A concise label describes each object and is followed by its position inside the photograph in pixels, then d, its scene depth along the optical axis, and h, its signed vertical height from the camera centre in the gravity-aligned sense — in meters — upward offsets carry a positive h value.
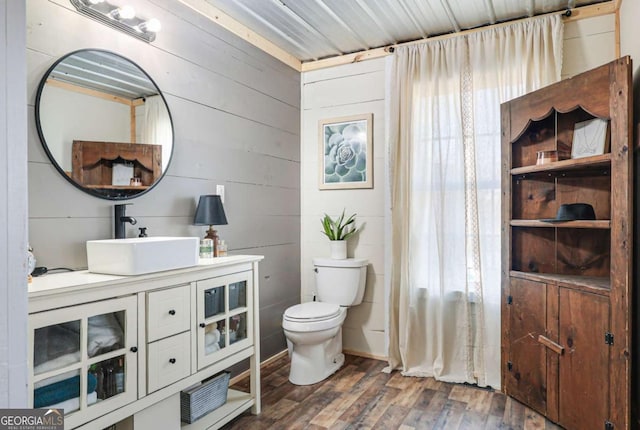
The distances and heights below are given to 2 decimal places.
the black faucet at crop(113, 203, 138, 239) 1.90 -0.03
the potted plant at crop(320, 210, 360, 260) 3.12 -0.14
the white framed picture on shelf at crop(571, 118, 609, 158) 2.01 +0.40
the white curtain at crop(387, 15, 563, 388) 2.62 +0.18
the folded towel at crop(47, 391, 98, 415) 1.36 -0.67
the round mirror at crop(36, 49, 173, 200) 1.70 +0.43
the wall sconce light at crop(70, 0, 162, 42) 1.79 +0.95
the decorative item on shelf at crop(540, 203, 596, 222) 2.09 +0.01
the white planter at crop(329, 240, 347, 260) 3.11 -0.28
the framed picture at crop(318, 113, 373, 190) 3.17 +0.51
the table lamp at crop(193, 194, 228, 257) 2.27 +0.02
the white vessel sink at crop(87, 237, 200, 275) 1.61 -0.18
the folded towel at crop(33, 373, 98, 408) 1.31 -0.61
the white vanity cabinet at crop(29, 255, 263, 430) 1.36 -0.51
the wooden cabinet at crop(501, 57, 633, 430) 1.82 -0.25
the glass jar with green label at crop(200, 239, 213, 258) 2.29 -0.19
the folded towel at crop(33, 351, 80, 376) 1.32 -0.51
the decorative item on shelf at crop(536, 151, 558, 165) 2.26 +0.33
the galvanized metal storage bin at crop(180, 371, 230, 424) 2.02 -0.97
